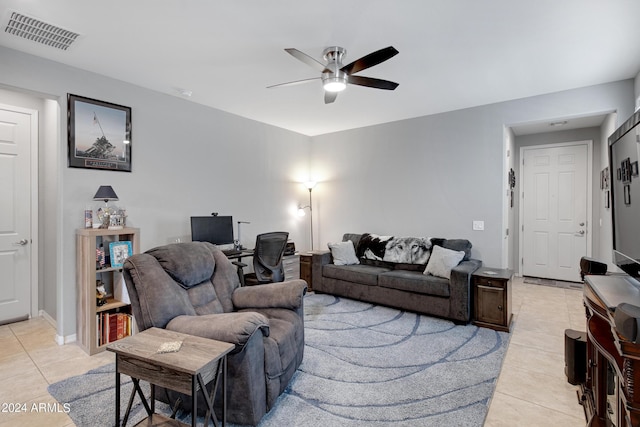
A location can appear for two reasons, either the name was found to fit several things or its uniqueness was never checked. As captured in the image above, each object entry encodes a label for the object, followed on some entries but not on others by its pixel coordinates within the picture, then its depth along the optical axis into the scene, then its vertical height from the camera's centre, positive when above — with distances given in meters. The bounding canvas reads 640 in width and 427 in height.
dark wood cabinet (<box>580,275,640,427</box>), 1.06 -0.60
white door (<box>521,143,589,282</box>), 5.10 +0.00
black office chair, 3.87 -0.56
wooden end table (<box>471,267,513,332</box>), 3.26 -0.95
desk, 3.94 -0.54
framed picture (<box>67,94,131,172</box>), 3.04 +0.83
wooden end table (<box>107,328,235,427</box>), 1.42 -0.71
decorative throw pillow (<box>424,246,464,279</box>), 3.65 -0.60
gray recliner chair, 1.76 -0.66
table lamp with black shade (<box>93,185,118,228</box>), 3.05 +0.15
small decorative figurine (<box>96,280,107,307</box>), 3.01 -0.80
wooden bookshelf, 2.86 -0.72
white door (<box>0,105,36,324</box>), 3.52 +0.00
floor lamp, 5.73 +0.10
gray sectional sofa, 3.46 -0.88
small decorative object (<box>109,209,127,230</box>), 3.19 -0.06
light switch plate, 4.20 -0.19
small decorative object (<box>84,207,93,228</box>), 3.08 -0.04
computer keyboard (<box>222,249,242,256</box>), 4.01 -0.52
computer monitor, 3.81 -0.21
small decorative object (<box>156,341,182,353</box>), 1.52 -0.67
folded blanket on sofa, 4.26 -0.54
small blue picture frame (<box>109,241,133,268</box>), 3.06 -0.39
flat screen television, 1.56 +0.09
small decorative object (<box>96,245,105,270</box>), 3.00 -0.44
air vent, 2.29 +1.44
